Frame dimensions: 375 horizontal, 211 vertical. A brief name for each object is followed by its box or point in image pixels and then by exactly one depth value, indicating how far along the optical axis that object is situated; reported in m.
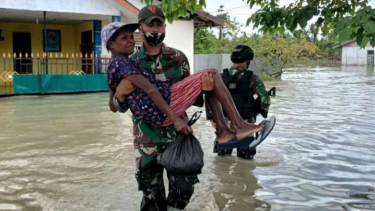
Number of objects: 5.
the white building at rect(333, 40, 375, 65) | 55.86
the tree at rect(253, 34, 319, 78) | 26.97
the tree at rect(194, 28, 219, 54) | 30.56
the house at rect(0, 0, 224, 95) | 17.34
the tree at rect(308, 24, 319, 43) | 71.90
